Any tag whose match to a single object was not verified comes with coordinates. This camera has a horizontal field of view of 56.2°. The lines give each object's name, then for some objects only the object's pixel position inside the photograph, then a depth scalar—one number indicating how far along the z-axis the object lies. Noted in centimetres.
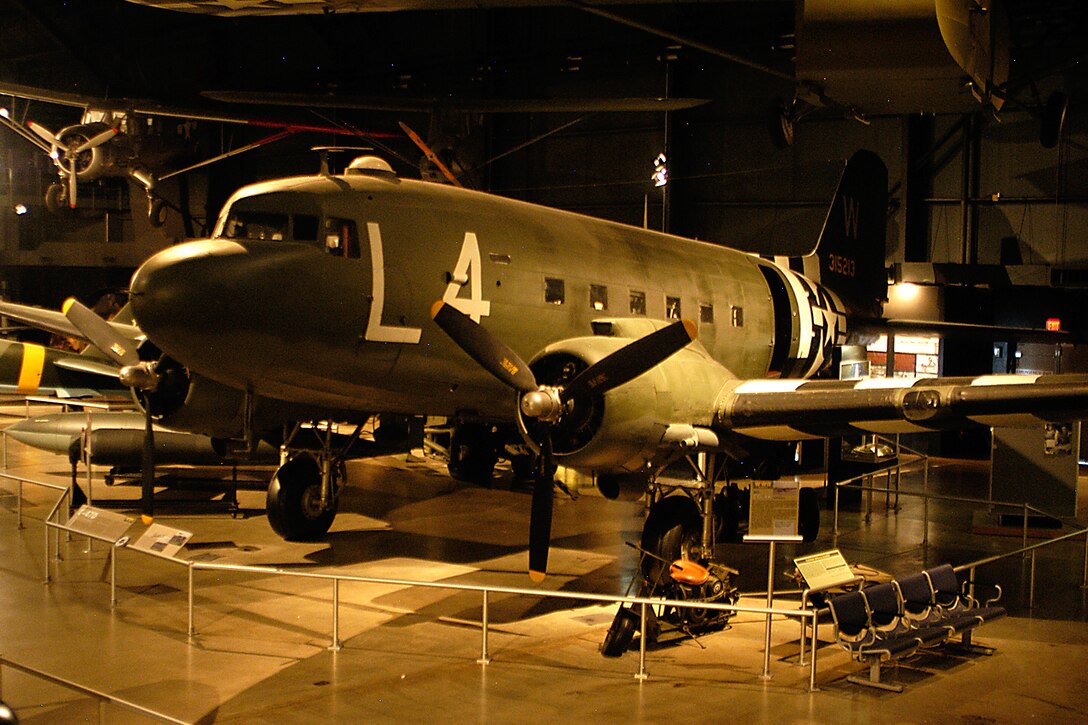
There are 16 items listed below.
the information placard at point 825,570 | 895
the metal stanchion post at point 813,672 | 823
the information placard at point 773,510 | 984
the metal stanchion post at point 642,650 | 837
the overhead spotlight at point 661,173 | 2589
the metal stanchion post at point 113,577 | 1030
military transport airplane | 1020
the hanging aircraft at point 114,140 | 2538
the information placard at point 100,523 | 1054
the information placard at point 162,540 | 1014
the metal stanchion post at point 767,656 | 864
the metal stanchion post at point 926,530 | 1484
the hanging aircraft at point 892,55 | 1252
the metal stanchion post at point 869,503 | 1667
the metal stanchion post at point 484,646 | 856
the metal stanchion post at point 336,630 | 894
